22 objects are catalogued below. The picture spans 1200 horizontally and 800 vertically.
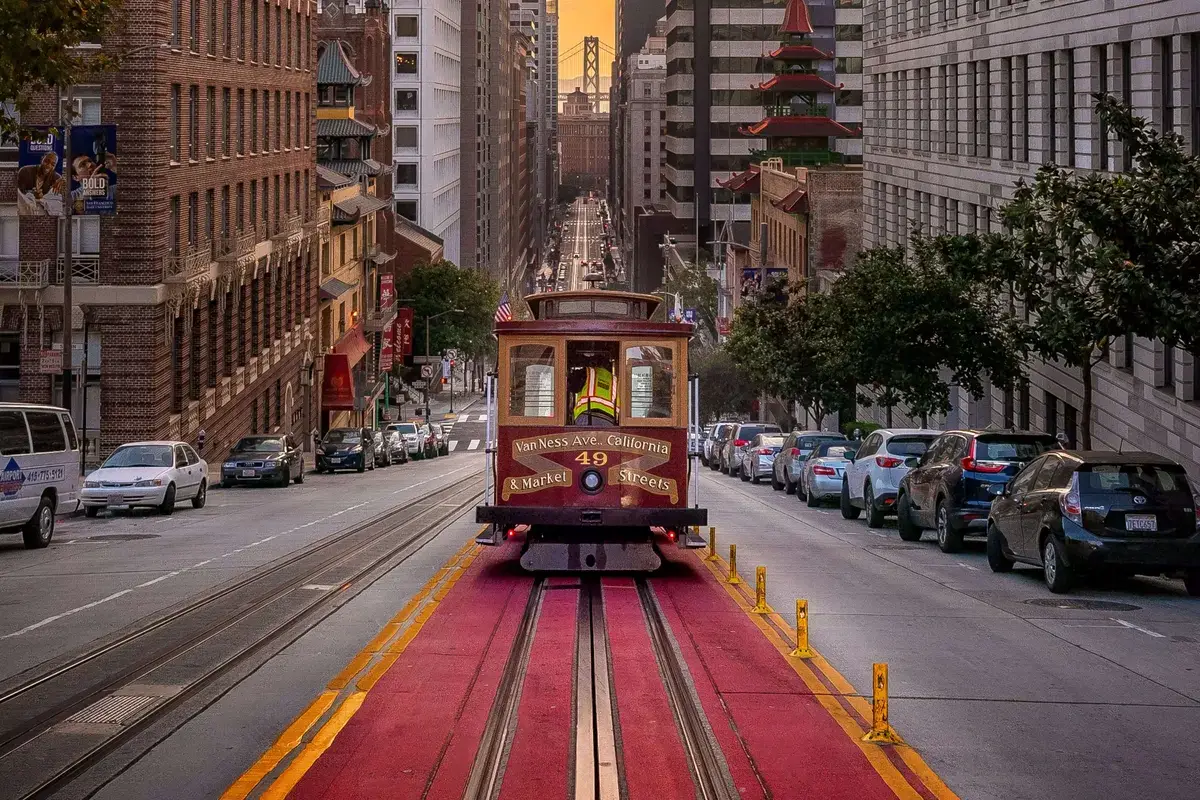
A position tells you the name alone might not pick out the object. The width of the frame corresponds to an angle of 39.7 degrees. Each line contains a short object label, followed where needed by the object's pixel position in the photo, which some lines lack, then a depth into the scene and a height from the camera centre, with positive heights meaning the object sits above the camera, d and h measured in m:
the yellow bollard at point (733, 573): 18.64 -1.69
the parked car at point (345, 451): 55.47 -0.98
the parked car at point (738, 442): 50.66 -0.56
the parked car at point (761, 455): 46.16 -0.88
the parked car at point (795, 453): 38.38 -0.69
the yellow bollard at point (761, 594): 16.25 -1.68
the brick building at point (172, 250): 45.00 +4.98
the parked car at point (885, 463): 28.11 -0.66
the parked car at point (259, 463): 44.38 -1.12
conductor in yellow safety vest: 18.38 +0.27
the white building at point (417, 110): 123.00 +23.36
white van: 24.28 -0.74
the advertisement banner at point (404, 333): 98.94 +5.32
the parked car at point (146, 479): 32.47 -1.17
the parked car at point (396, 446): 64.69 -0.97
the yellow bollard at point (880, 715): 10.46 -1.85
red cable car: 18.23 -0.15
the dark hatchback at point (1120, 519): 18.02 -1.01
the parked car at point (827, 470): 34.56 -0.95
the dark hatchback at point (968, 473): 22.81 -0.66
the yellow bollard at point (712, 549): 21.45 -1.64
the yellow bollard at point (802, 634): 13.55 -1.73
